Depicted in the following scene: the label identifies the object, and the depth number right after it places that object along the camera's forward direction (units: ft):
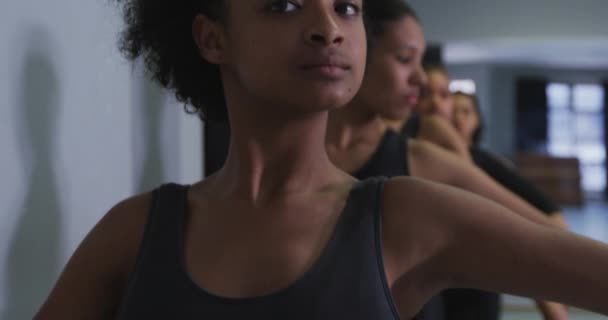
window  30.45
